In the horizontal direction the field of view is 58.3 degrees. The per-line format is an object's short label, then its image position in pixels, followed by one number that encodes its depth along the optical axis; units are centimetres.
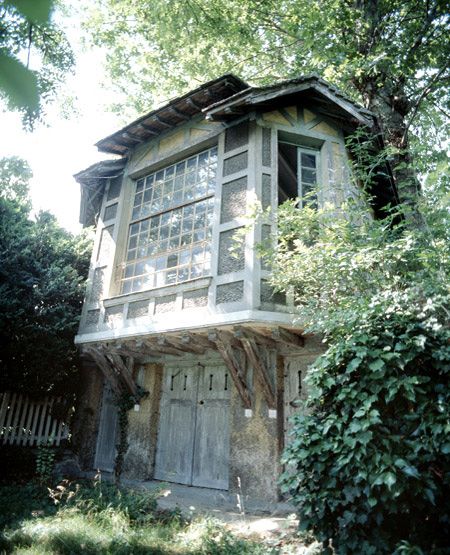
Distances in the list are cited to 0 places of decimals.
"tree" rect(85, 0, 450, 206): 724
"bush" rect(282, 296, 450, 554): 314
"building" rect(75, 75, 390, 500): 623
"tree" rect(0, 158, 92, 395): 788
